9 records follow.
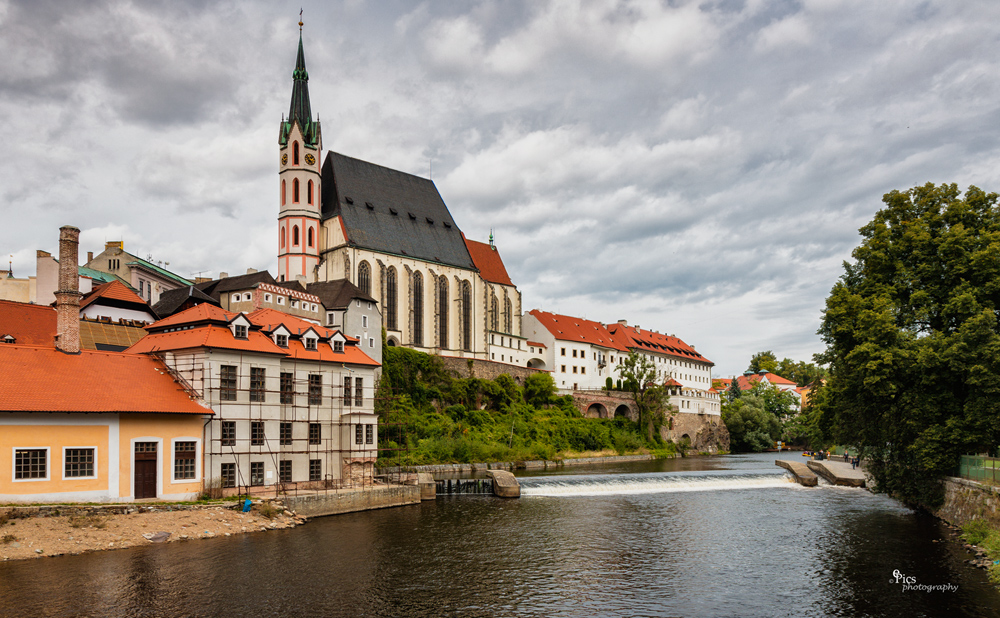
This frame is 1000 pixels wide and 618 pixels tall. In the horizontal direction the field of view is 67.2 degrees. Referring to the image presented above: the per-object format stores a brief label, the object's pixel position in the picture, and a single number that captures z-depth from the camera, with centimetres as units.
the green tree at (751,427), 10419
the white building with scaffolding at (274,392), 3453
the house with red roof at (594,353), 9588
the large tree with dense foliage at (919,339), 2727
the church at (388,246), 7669
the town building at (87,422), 2802
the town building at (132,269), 7238
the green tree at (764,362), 18525
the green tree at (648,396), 9119
